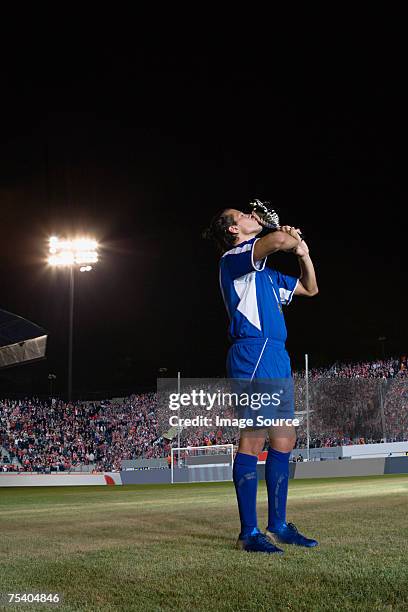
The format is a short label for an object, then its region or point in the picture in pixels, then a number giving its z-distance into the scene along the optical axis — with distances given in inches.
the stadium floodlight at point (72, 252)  1026.7
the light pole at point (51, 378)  2014.8
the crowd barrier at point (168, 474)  847.7
